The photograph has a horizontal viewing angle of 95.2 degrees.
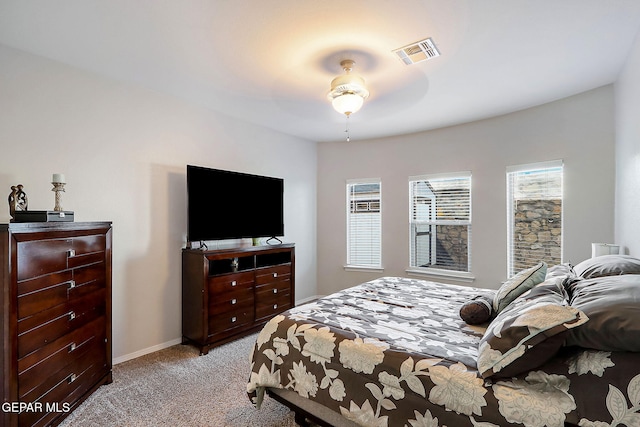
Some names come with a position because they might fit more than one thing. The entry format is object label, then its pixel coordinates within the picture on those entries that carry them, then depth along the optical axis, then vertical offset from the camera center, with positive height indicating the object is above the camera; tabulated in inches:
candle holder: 83.9 +6.2
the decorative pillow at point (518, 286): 74.3 -19.1
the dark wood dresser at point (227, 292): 119.9 -36.3
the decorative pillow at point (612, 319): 41.9 -15.9
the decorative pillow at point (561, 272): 76.5 -16.5
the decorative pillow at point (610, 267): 63.7 -12.4
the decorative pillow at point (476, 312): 74.5 -25.7
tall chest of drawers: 62.7 -27.3
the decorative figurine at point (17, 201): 77.4 +2.7
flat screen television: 124.0 +3.1
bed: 43.1 -28.6
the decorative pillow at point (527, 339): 45.4 -20.7
